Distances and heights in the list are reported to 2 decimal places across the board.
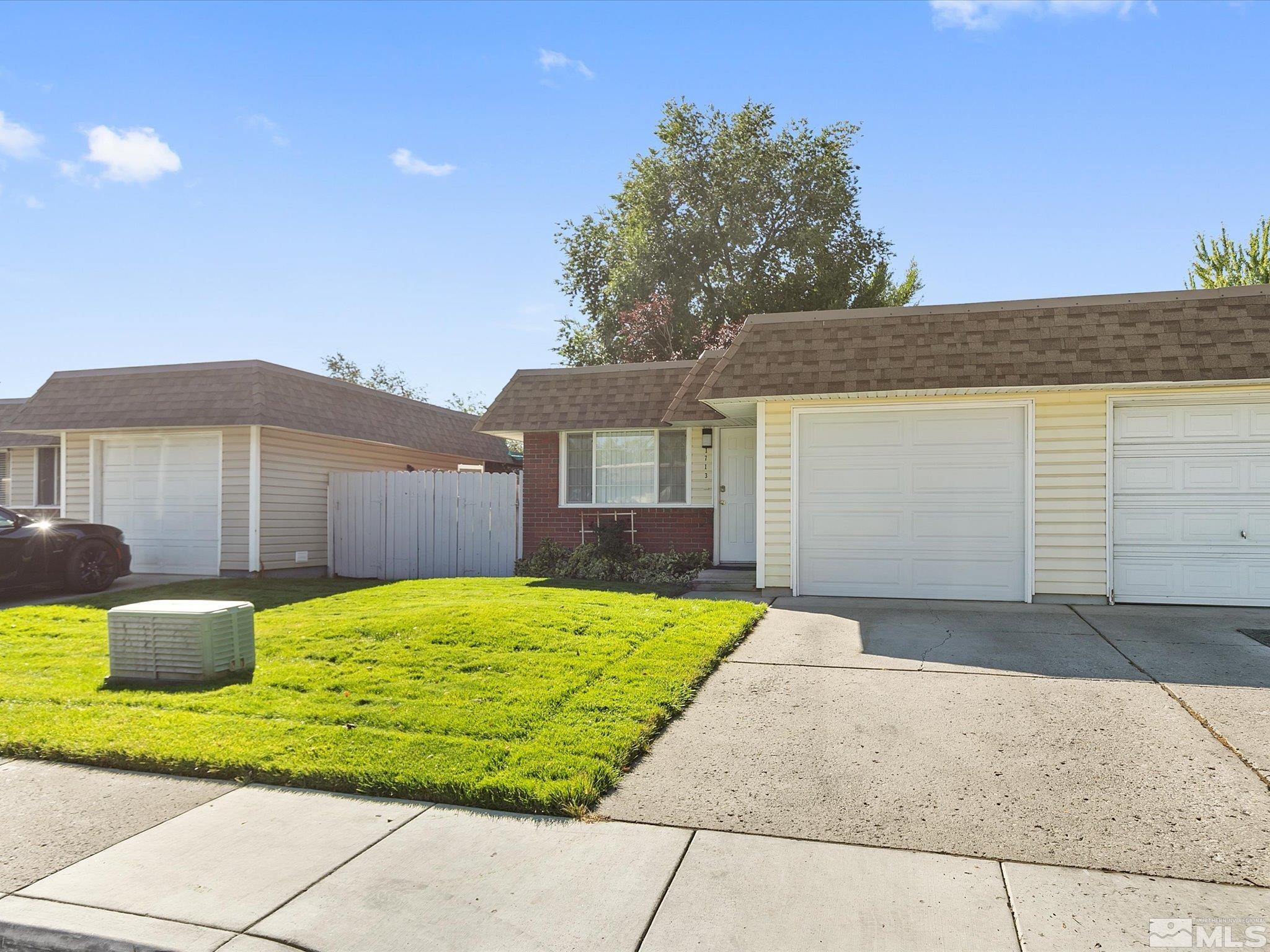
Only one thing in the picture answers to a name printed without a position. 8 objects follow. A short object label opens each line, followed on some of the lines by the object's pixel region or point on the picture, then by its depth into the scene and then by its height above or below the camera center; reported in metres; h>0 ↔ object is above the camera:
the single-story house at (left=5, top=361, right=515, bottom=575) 14.38 +0.27
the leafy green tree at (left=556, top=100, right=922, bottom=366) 29.52 +8.74
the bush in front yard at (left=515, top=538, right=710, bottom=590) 13.26 -1.49
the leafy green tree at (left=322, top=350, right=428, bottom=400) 50.59 +6.03
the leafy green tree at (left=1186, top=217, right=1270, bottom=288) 32.69 +8.90
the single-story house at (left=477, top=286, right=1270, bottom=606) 9.73 +0.37
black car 12.14 -1.26
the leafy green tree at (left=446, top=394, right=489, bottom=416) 58.66 +4.95
